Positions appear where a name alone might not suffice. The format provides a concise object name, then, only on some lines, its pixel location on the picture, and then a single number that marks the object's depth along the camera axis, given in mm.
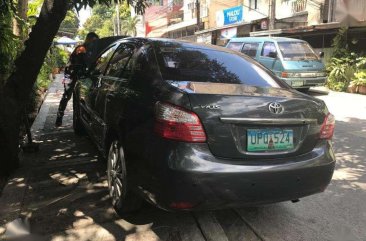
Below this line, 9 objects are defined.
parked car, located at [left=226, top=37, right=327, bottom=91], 12367
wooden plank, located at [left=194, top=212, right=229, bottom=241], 3311
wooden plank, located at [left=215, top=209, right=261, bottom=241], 3354
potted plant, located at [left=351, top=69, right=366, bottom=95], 12988
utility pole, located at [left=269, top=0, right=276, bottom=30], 20000
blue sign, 28509
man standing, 7301
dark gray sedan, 2818
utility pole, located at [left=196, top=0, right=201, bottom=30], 30897
